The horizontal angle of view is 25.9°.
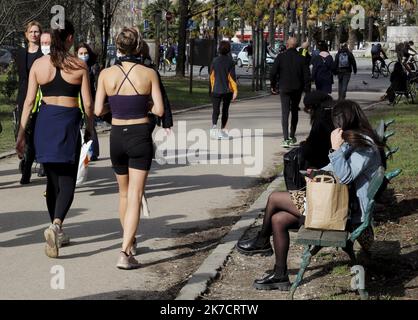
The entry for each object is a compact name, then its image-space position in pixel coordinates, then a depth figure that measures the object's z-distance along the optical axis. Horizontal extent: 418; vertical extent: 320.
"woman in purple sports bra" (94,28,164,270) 6.77
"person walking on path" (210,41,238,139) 15.54
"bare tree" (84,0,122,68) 27.11
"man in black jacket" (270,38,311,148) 14.38
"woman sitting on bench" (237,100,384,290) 5.86
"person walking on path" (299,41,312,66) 19.58
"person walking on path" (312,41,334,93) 18.89
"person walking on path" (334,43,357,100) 22.70
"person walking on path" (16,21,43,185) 9.86
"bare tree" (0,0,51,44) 19.84
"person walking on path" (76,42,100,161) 10.95
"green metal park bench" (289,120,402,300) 5.65
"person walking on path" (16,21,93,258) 7.22
